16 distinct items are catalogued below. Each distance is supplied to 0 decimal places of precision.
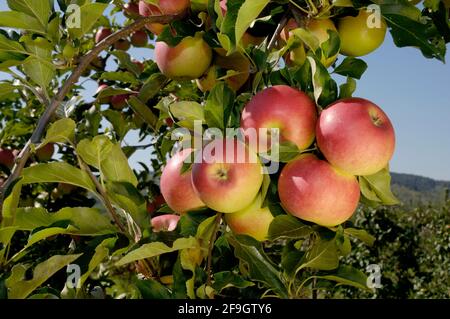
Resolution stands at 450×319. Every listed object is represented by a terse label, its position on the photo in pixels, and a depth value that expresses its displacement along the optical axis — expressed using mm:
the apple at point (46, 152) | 2021
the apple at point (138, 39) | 2303
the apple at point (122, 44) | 2355
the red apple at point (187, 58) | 1032
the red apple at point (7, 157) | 2058
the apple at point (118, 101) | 1837
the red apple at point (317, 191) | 714
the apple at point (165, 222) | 947
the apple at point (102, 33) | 2268
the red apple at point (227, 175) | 708
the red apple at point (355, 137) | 696
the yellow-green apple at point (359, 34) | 919
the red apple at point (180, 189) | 818
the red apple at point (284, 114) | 713
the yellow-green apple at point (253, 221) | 767
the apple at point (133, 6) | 1719
